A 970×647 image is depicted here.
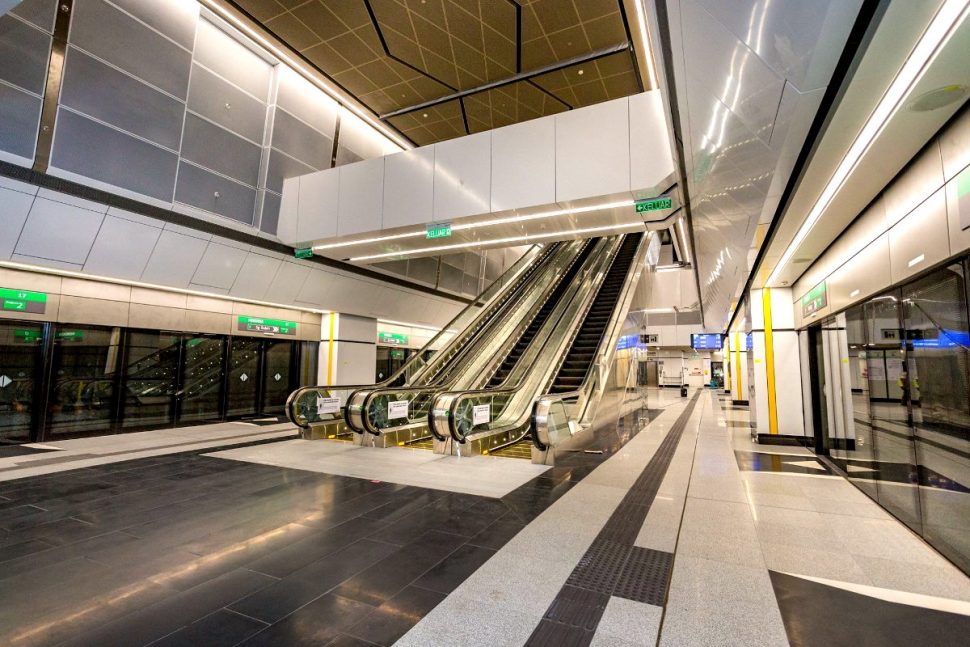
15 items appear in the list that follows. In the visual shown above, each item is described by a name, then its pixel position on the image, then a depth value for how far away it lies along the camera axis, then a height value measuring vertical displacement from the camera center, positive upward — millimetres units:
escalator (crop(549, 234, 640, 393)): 9609 +997
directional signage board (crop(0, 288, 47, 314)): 7641 +1037
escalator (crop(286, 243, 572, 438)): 8641 +308
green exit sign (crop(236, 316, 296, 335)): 11363 +1032
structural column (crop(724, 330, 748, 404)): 17789 +233
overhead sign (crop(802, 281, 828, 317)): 6408 +1124
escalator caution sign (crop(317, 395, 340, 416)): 8781 -741
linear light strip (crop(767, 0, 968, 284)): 2160 +1702
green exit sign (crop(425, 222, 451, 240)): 8695 +2633
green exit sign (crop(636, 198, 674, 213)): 7090 +2597
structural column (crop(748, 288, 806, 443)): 8398 +42
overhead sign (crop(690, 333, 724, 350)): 27562 +1923
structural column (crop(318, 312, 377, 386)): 12662 +469
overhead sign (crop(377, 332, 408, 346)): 15309 +1003
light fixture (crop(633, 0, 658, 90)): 8495 +6774
